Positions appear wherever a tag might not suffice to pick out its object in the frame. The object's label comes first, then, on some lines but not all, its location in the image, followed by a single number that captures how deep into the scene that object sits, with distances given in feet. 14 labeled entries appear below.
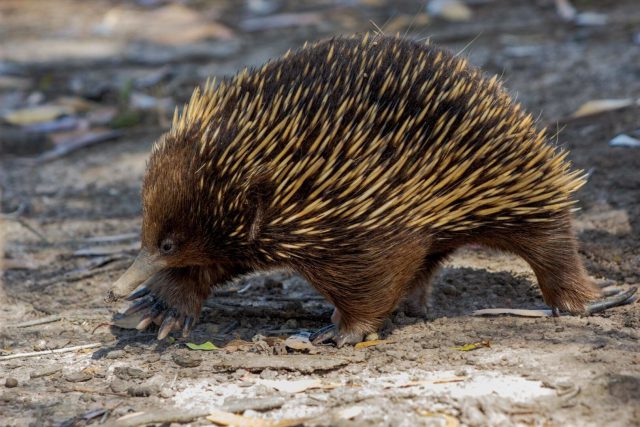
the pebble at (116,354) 25.85
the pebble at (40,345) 26.84
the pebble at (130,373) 24.22
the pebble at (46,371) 24.77
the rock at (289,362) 24.13
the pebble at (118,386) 23.39
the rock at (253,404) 21.49
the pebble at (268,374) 23.81
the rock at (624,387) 20.51
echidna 23.84
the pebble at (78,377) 24.29
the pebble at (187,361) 24.64
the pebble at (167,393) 22.81
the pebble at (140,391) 22.98
